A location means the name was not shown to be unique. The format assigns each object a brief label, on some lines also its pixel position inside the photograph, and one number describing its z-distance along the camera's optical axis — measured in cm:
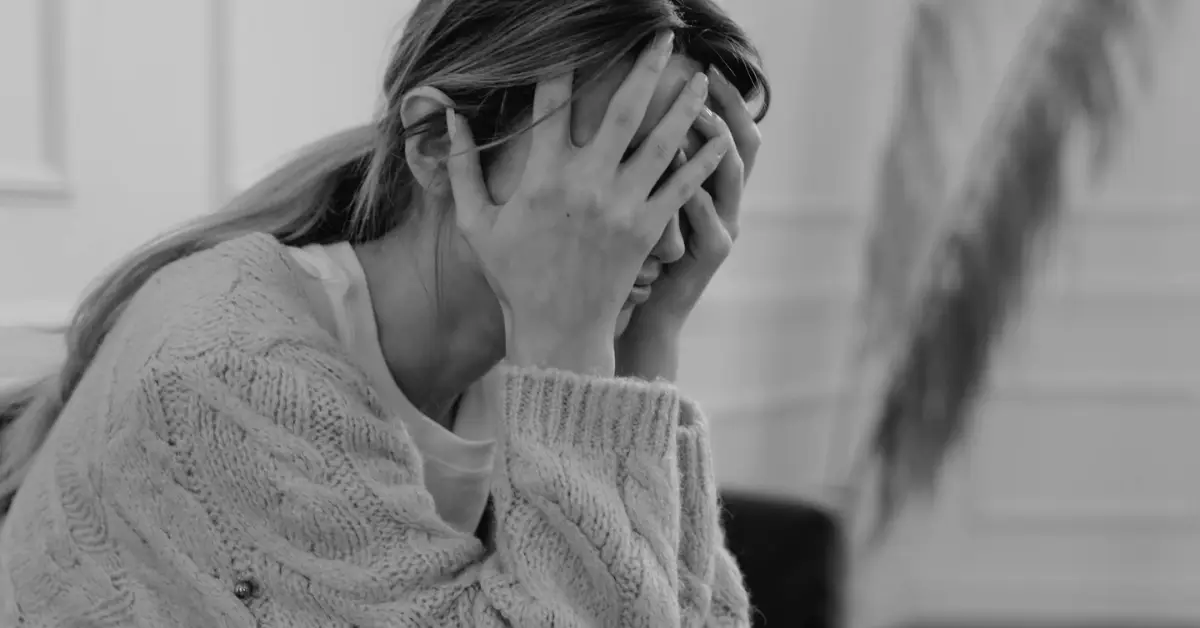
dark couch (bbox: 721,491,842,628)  173
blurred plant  268
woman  140
